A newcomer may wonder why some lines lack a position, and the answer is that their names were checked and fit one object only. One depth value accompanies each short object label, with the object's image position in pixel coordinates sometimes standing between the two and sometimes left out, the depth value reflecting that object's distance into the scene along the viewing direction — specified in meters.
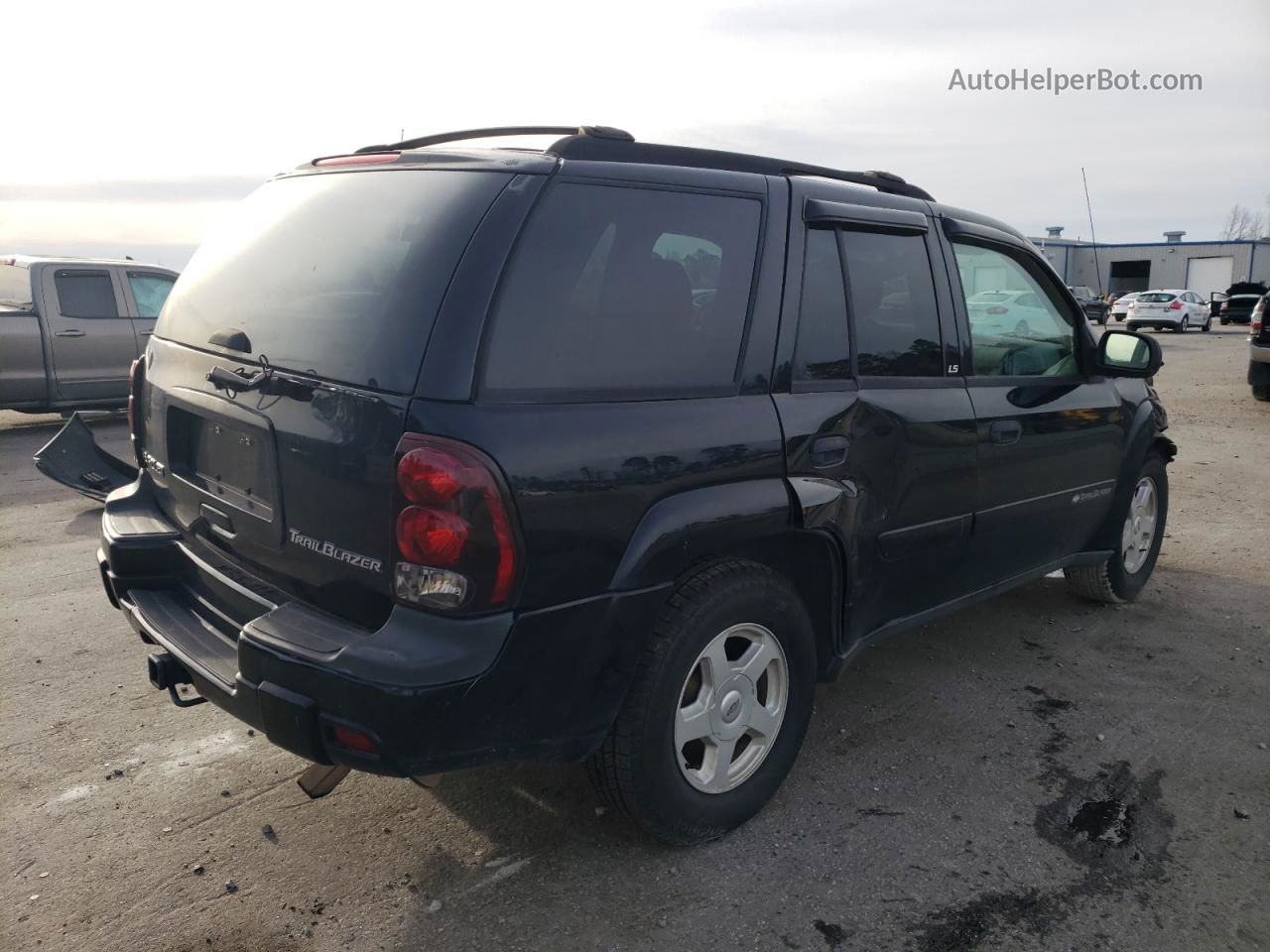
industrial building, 54.66
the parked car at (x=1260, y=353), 12.98
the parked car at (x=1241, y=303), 35.09
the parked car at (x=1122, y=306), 35.84
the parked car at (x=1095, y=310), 23.84
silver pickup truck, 10.02
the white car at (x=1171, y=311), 33.25
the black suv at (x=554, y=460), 2.35
